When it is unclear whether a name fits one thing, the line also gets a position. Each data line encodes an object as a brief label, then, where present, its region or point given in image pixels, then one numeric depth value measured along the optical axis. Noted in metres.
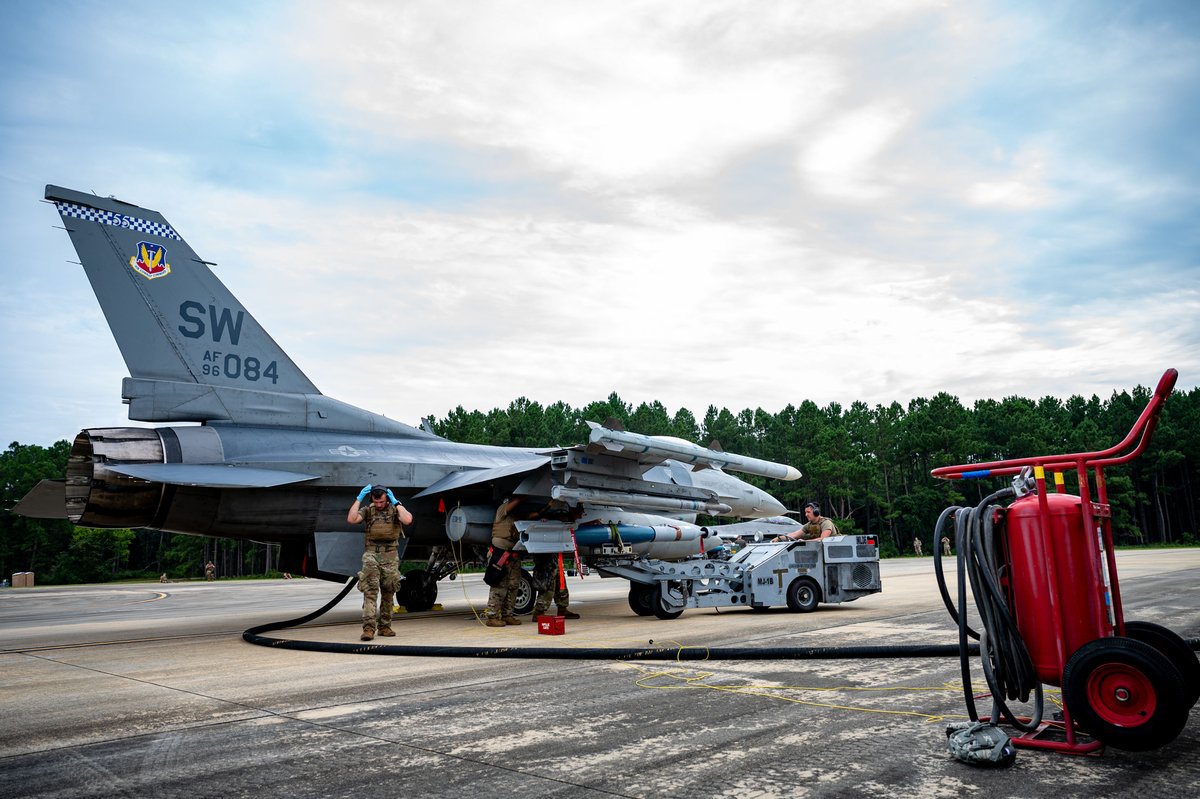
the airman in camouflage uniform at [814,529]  12.41
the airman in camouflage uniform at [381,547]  9.90
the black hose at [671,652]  6.82
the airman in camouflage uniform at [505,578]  11.41
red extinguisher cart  3.73
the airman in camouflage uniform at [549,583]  11.79
